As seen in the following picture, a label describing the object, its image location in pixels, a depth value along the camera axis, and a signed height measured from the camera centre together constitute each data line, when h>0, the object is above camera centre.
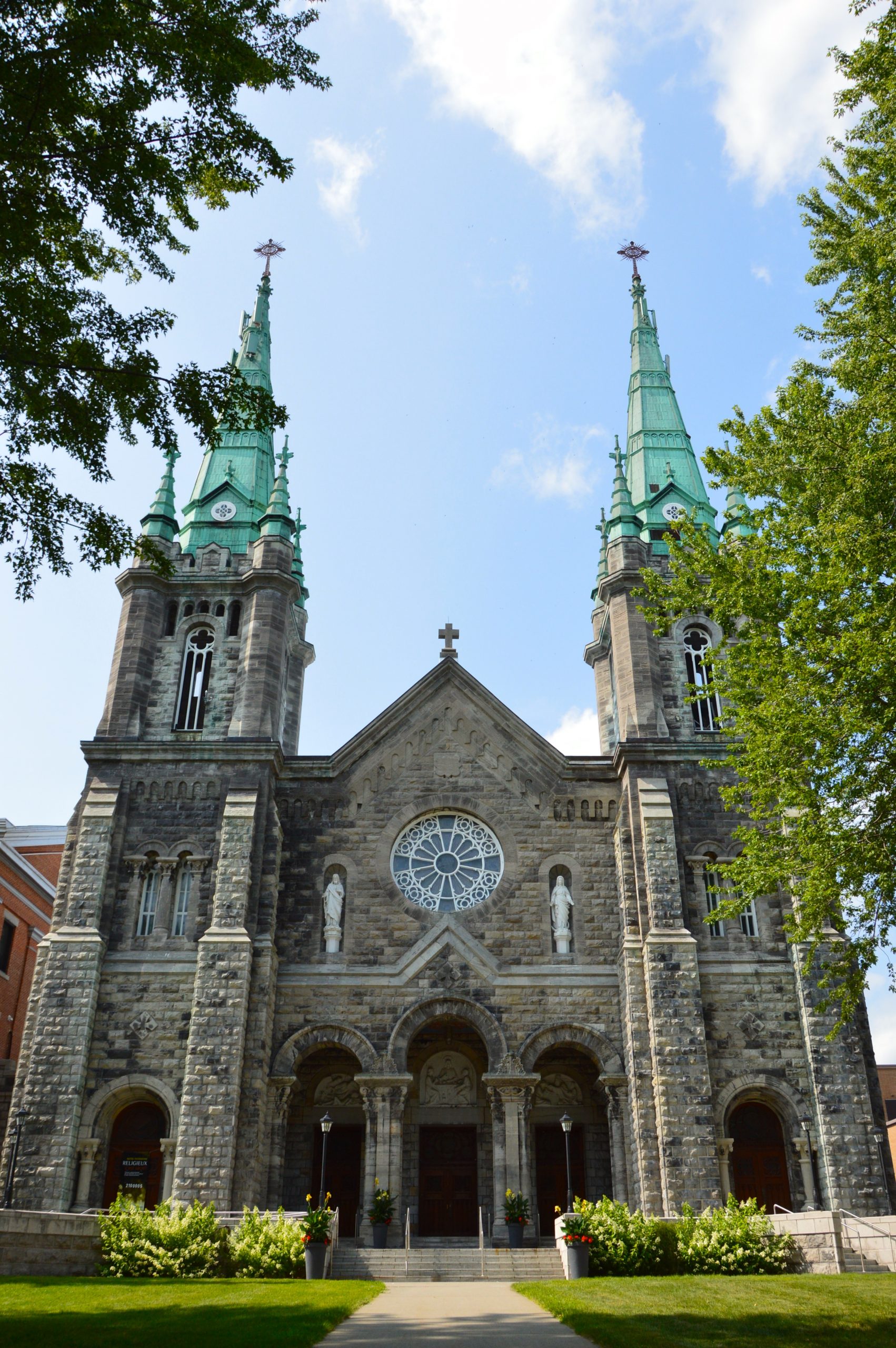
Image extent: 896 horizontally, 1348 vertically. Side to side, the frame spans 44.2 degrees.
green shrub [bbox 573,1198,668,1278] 19.86 -0.30
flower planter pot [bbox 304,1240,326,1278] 19.84 -0.53
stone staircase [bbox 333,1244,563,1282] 21.45 -0.71
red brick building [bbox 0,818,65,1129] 36.22 +9.13
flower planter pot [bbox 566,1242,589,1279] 19.61 -0.57
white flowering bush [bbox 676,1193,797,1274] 20.11 -0.34
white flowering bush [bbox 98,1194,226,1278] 20.09 -0.32
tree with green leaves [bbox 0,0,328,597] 11.66 +10.59
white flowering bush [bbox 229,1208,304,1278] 20.08 -0.40
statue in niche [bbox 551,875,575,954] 28.38 +7.21
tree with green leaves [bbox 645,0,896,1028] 15.78 +8.69
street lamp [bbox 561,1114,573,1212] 23.80 +1.87
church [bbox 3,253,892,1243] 25.36 +5.77
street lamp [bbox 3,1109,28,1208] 24.19 +1.26
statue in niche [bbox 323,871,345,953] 28.41 +7.25
